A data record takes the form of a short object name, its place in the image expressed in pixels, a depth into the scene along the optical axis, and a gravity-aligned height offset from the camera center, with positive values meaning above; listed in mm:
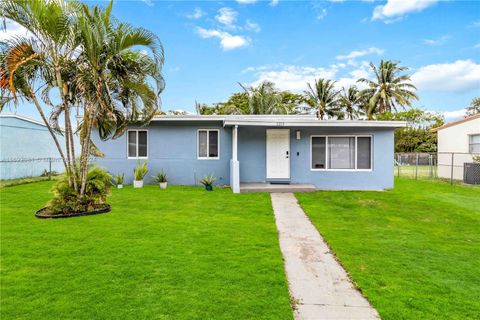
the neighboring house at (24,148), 12844 +446
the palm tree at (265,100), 26344 +5181
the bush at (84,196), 6715 -924
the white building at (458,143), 14867 +755
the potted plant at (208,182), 10688 -930
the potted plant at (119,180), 10971 -887
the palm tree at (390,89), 31391 +7439
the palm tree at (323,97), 32438 +6800
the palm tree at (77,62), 6129 +2203
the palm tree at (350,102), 33562 +6479
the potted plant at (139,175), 11039 -675
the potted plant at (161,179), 10930 -840
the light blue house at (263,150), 10781 +265
